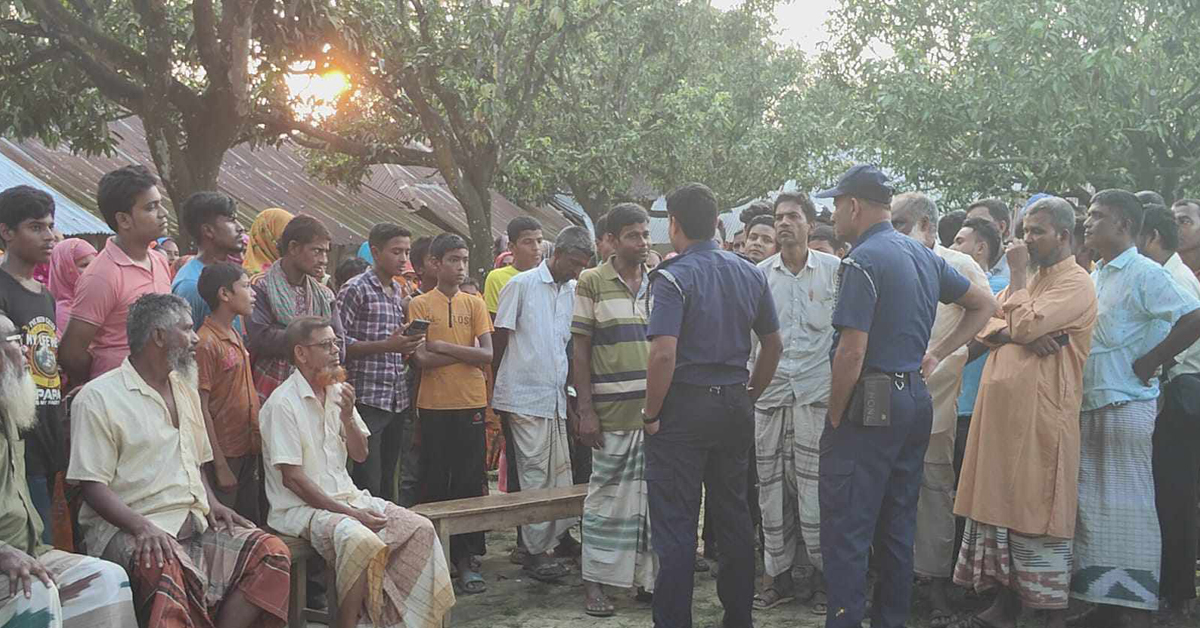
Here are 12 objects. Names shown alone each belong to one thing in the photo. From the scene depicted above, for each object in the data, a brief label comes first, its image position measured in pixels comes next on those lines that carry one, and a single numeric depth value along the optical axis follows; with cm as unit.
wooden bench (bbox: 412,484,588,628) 577
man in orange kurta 527
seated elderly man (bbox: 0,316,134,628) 377
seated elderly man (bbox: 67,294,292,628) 426
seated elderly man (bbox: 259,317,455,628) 494
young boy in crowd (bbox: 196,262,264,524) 500
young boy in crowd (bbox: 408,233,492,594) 652
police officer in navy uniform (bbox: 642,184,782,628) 507
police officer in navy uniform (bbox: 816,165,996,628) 468
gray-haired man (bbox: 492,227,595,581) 661
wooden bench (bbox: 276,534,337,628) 497
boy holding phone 607
